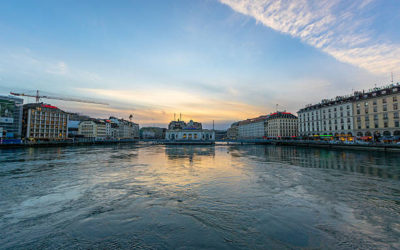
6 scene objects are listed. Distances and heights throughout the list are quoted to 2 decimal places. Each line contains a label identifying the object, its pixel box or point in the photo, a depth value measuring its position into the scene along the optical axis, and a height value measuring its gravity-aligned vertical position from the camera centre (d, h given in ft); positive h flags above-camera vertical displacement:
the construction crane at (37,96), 490.49 +106.90
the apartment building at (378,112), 220.84 +29.15
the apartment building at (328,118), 280.84 +28.23
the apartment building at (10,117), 289.33 +28.52
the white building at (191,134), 526.98 +3.54
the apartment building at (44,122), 344.90 +24.57
